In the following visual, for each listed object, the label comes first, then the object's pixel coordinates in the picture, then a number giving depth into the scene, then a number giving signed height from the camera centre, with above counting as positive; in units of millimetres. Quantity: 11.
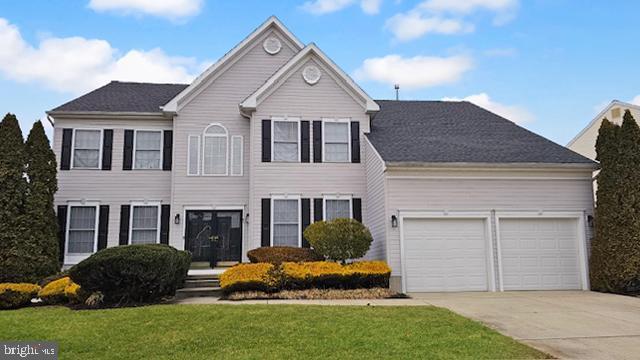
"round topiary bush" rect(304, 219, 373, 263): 13336 +56
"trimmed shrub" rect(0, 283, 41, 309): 10906 -1167
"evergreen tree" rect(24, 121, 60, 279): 13547 +1099
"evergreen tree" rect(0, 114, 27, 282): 12938 +1263
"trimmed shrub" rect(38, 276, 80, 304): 11148 -1132
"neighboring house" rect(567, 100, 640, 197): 21938 +5396
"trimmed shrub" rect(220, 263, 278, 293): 11836 -901
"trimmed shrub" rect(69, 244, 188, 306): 10102 -645
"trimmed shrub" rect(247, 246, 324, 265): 13706 -376
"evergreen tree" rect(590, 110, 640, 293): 12859 +733
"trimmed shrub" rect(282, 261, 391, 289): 12289 -870
